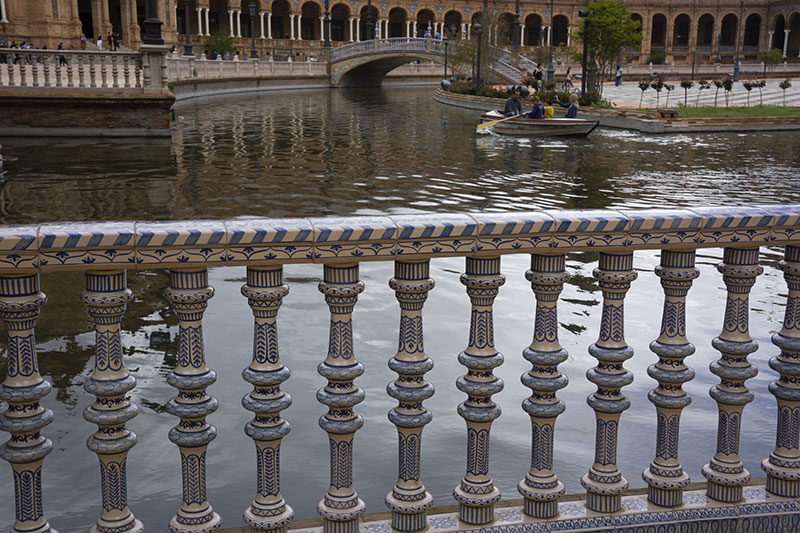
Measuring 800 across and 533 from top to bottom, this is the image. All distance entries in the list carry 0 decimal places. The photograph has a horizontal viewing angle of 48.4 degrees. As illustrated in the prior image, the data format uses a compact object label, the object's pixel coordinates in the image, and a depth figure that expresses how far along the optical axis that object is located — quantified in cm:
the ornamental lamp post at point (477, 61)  4368
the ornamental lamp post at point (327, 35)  5883
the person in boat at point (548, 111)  2675
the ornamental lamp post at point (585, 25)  3584
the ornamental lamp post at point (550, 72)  4925
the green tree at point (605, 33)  4238
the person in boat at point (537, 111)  2586
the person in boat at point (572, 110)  2659
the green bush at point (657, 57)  7562
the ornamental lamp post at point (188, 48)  4474
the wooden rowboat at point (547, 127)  2462
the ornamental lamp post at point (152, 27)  2095
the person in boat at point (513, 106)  2722
